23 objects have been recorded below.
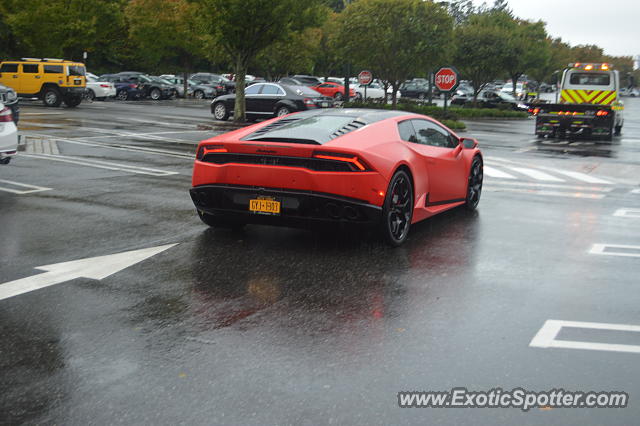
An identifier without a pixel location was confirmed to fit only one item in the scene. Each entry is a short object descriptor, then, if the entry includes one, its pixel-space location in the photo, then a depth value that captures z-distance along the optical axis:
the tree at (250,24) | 26.47
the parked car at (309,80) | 50.81
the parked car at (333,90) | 47.28
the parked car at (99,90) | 42.12
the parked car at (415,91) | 64.09
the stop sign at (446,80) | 30.85
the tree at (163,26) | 51.06
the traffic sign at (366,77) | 37.62
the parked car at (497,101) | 47.50
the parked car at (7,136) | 10.79
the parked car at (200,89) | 52.91
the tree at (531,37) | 63.00
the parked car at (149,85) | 47.41
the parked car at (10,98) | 22.08
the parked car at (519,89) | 65.60
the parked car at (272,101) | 28.38
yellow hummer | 34.31
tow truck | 25.19
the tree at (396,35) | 34.31
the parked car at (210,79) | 56.97
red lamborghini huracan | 7.30
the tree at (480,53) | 42.06
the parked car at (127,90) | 46.16
